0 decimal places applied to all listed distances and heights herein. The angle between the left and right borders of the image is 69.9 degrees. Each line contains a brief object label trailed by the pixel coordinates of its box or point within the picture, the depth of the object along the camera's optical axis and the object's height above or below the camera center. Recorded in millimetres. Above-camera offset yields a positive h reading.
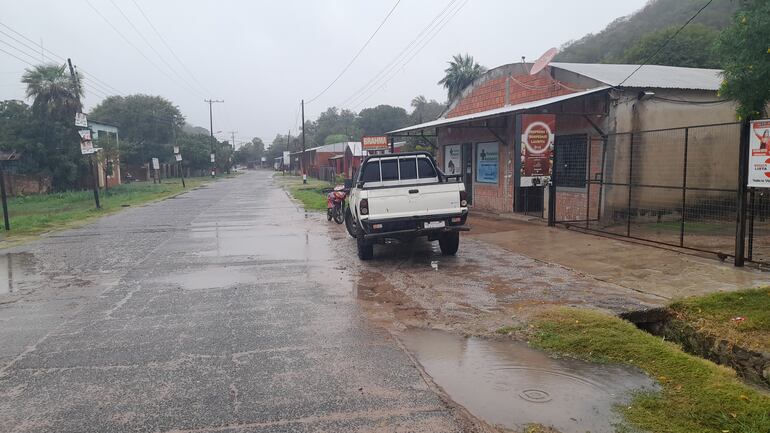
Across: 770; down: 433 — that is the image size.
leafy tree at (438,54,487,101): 58281 +10076
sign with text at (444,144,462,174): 22297 +304
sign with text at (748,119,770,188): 7914 +138
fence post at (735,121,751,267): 8266 -467
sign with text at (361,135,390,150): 29656 +1369
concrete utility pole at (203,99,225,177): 68456 +5337
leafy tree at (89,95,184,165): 68562 +6398
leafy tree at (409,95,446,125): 96988 +11254
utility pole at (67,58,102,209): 25156 -85
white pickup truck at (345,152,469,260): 9953 -815
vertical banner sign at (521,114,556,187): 13789 +473
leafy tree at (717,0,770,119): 6312 +1290
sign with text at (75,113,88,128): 22875 +2093
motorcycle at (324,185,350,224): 18156 -1207
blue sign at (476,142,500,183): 19234 +154
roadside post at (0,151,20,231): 36406 +850
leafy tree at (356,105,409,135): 100750 +8799
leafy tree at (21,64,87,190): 37156 +2940
